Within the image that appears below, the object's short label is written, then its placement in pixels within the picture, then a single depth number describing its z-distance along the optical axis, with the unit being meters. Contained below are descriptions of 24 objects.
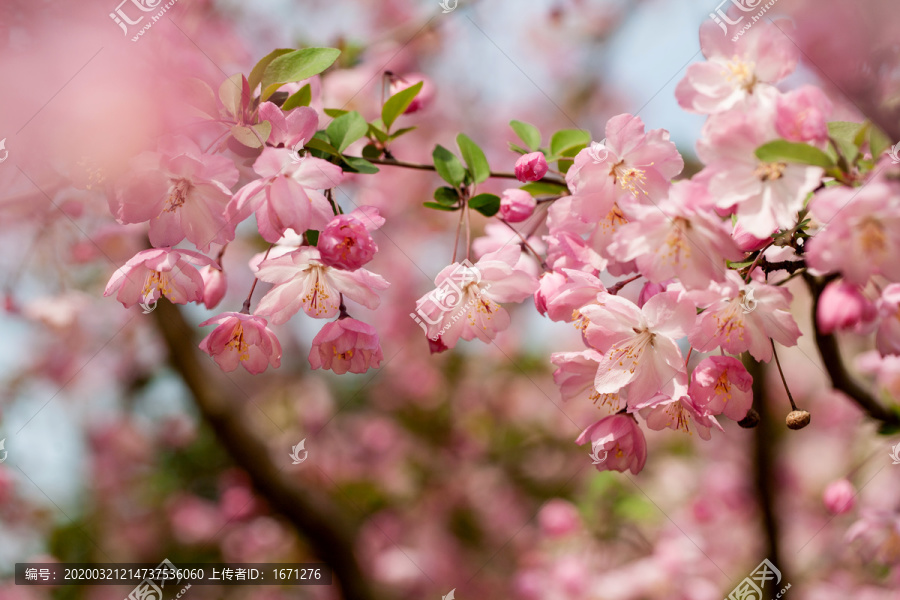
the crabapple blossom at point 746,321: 0.78
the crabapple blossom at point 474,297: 0.81
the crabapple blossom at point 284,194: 0.79
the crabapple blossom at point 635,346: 0.80
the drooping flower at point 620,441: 0.82
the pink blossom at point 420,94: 0.89
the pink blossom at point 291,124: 0.79
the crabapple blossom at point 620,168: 0.80
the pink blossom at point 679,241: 0.76
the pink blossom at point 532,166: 0.82
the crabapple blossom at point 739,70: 0.78
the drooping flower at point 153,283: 0.82
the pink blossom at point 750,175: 0.76
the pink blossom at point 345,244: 0.79
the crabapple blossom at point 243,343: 0.82
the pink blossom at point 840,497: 0.93
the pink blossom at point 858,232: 0.74
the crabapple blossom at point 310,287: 0.82
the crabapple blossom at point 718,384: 0.79
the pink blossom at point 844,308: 0.75
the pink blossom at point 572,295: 0.80
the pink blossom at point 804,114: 0.75
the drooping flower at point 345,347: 0.82
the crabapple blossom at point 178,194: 0.78
